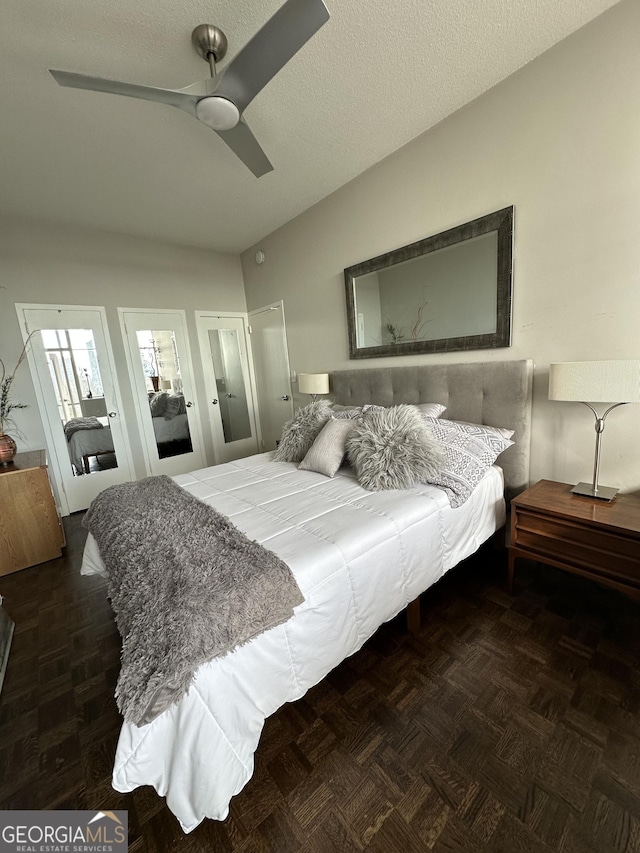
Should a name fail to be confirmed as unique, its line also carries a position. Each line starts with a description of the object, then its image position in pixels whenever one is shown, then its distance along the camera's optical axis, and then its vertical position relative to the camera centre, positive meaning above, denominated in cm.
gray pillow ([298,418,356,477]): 208 -52
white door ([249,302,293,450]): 397 +2
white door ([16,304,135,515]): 321 -11
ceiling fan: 114 +116
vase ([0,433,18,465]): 259 -43
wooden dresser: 240 -92
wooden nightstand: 147 -88
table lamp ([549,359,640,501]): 145 -18
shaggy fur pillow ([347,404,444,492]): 173 -48
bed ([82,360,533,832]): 84 -79
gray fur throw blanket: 83 -66
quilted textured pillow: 170 -54
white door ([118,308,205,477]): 370 -9
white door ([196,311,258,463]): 420 -13
